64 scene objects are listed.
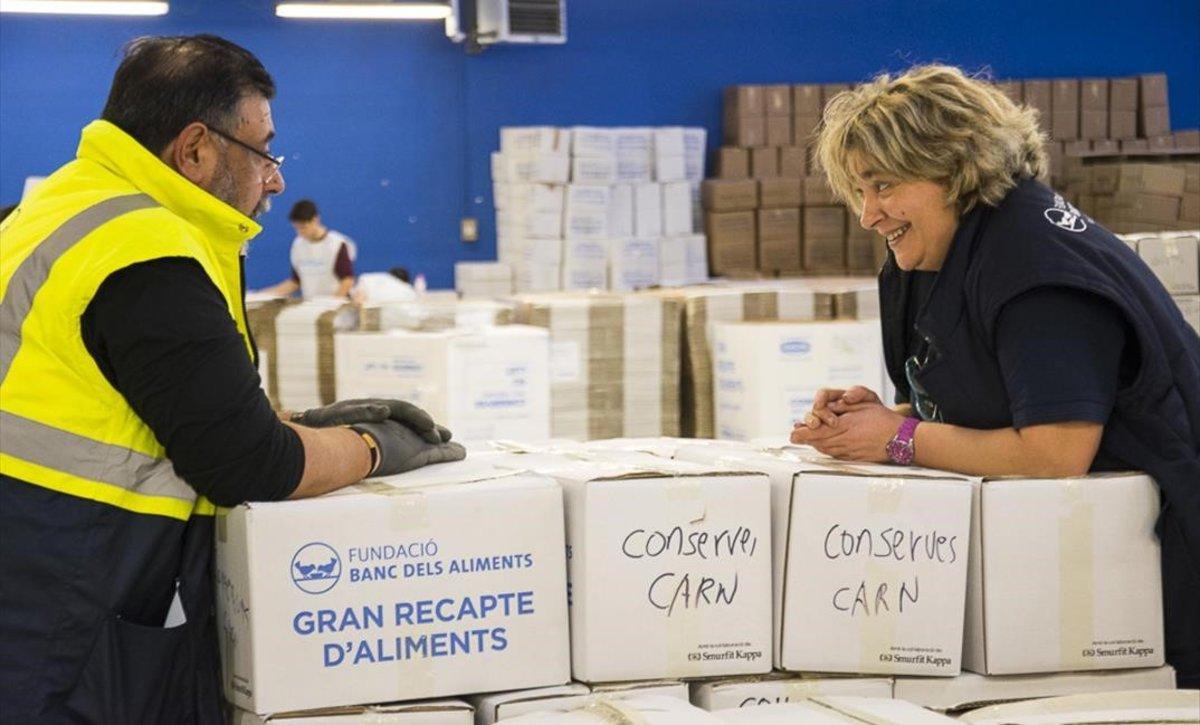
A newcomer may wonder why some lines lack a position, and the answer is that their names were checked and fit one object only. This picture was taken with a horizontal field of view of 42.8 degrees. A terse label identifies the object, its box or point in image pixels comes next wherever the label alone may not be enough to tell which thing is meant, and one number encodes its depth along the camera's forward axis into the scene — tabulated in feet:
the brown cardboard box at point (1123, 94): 46.29
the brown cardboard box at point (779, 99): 44.14
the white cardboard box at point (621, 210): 41.29
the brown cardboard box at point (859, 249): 43.09
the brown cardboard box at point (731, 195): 42.39
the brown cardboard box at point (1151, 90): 46.60
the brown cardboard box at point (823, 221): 42.93
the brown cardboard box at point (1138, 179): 31.17
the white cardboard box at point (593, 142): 40.52
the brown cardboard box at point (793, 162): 43.39
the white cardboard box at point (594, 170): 40.65
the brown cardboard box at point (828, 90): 43.86
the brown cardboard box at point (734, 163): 43.60
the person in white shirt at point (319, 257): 39.22
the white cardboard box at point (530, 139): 40.50
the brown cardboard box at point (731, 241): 42.63
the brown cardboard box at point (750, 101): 43.96
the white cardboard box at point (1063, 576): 8.37
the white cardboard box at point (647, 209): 41.68
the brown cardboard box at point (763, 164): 43.57
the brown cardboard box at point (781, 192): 42.65
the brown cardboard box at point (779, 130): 44.21
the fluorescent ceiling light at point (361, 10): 36.45
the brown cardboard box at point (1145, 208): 31.30
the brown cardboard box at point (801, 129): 44.01
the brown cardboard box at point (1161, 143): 46.37
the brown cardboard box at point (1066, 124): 45.85
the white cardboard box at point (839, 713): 7.26
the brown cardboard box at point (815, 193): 42.78
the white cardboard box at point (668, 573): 8.08
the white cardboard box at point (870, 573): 8.30
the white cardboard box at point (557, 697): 7.91
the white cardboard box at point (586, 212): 40.57
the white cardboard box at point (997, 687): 8.38
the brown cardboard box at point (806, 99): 44.04
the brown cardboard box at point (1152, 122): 46.73
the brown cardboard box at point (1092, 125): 45.98
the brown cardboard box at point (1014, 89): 45.93
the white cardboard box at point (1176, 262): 18.72
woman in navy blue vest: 8.48
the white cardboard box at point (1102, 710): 7.42
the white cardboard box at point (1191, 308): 18.33
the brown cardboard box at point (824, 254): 43.06
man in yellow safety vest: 7.45
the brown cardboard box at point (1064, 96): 45.91
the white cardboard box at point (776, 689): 8.18
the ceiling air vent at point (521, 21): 41.34
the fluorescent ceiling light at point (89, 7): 34.12
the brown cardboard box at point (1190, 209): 30.30
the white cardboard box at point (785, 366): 19.42
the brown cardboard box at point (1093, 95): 46.09
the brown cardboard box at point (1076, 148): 45.16
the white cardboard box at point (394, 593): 7.68
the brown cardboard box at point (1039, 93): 45.78
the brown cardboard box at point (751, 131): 43.98
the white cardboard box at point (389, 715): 7.69
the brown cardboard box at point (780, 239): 42.86
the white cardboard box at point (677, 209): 42.14
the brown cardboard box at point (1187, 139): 47.21
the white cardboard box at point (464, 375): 18.71
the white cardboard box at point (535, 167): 40.57
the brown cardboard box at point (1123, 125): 46.32
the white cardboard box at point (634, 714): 7.13
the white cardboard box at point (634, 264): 41.27
